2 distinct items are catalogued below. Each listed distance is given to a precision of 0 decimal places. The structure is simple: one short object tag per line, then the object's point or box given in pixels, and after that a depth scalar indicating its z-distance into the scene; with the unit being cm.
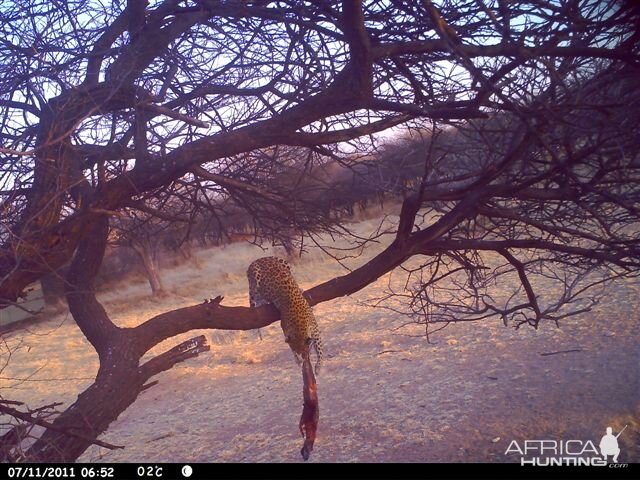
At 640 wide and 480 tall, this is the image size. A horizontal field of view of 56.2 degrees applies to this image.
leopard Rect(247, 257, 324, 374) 550
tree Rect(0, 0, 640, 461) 360
